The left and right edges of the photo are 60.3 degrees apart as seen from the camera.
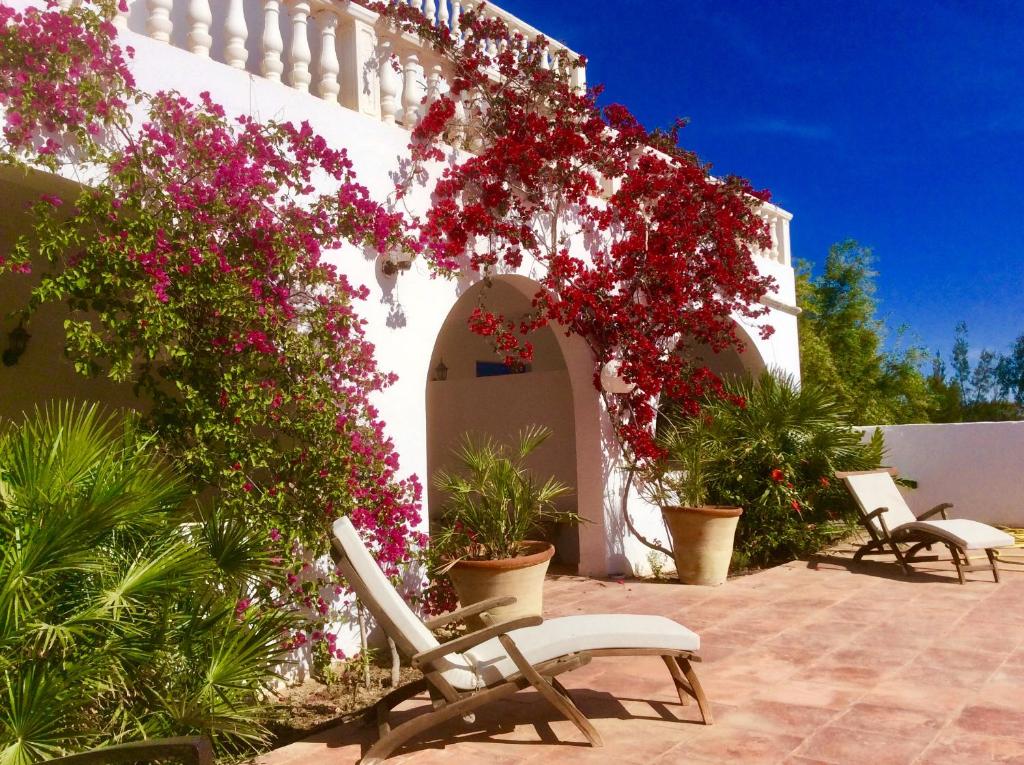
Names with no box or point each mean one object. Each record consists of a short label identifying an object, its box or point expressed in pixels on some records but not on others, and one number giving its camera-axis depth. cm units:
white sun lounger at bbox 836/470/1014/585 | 757
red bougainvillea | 690
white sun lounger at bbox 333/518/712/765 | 381
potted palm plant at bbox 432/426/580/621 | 589
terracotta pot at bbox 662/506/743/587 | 777
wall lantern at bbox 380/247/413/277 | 611
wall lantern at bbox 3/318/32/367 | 784
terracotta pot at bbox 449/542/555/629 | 587
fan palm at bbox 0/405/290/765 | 297
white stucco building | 536
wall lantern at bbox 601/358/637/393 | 814
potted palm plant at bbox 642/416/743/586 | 780
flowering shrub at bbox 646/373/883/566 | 876
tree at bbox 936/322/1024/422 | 4241
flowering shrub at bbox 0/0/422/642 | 454
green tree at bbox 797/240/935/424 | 2195
